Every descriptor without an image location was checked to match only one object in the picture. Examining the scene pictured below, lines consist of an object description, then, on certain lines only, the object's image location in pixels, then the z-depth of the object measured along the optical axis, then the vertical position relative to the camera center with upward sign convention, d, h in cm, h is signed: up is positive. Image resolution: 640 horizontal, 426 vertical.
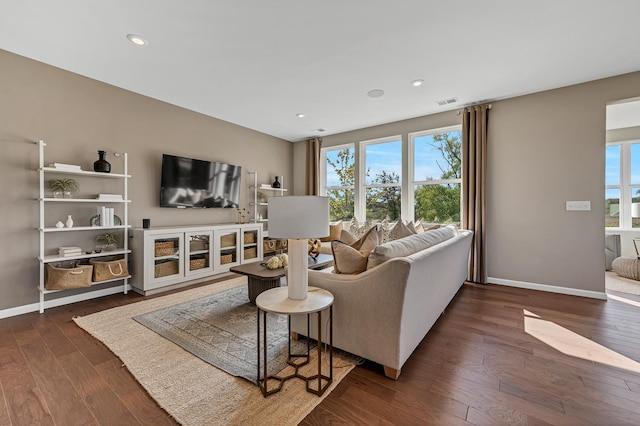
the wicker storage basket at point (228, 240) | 412 -45
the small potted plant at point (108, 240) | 326 -35
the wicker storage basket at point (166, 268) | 343 -74
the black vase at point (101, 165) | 315 +55
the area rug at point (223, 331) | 190 -105
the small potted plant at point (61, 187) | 289 +27
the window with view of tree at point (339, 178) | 557 +71
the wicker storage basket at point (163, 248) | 341 -47
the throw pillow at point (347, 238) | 219 -22
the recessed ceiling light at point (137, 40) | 242 +158
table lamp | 153 -3
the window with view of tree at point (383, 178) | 495 +63
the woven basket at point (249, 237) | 450 -44
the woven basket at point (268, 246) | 502 -65
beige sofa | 165 -61
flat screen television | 391 +45
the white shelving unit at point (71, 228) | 277 -15
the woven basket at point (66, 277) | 277 -69
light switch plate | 334 +6
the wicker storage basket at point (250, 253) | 451 -71
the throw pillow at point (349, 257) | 193 -33
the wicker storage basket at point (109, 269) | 307 -67
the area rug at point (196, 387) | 141 -107
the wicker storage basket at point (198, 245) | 376 -48
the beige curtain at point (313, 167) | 577 +97
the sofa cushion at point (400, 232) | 294 -23
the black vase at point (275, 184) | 558 +57
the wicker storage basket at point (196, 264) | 377 -74
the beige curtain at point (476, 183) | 390 +41
